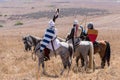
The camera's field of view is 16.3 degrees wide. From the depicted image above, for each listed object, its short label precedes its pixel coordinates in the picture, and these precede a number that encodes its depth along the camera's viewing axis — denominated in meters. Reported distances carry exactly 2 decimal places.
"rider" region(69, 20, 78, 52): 16.88
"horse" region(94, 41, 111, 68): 18.69
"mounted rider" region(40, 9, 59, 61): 15.31
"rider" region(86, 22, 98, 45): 18.52
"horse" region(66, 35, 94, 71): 17.23
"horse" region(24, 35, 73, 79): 16.03
